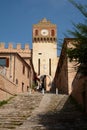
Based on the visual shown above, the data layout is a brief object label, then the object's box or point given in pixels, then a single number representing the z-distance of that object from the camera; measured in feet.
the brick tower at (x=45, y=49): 96.80
